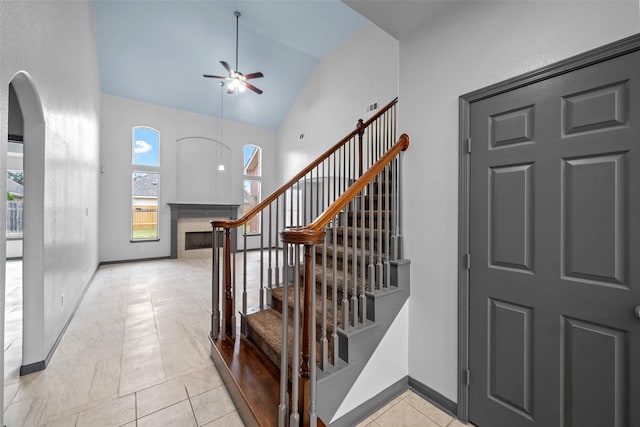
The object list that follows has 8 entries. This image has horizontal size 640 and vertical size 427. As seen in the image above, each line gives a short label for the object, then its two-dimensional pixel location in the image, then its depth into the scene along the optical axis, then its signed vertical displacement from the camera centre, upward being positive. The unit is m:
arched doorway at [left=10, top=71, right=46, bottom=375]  2.15 -0.23
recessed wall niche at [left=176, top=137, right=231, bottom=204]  7.48 +1.19
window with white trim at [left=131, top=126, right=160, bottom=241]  6.88 +0.76
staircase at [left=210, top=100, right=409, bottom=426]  1.32 -0.77
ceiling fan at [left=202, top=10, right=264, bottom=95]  5.09 +2.57
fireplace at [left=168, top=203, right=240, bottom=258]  7.23 -0.35
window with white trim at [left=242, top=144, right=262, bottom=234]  8.66 +1.10
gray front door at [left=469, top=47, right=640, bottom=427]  1.25 -0.20
